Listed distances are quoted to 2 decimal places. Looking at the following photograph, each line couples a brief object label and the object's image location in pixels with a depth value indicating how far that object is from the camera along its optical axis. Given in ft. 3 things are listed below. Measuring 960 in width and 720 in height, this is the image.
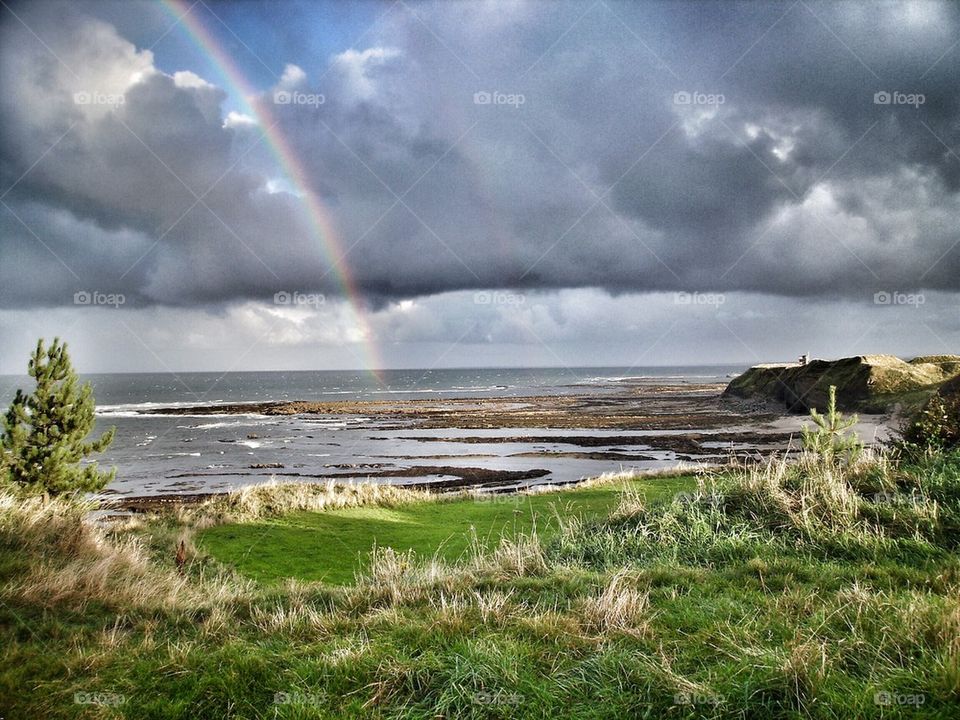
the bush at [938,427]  34.67
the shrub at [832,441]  33.81
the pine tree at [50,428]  48.37
